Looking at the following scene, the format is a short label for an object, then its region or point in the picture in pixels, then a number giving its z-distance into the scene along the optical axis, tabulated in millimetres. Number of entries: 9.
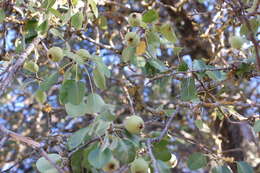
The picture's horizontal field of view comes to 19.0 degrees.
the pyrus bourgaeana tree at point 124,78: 1092
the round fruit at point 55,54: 1179
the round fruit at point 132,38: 1212
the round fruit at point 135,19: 1218
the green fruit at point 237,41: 1340
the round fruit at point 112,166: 1116
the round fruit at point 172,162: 1251
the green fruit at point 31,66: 1242
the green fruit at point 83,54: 1163
